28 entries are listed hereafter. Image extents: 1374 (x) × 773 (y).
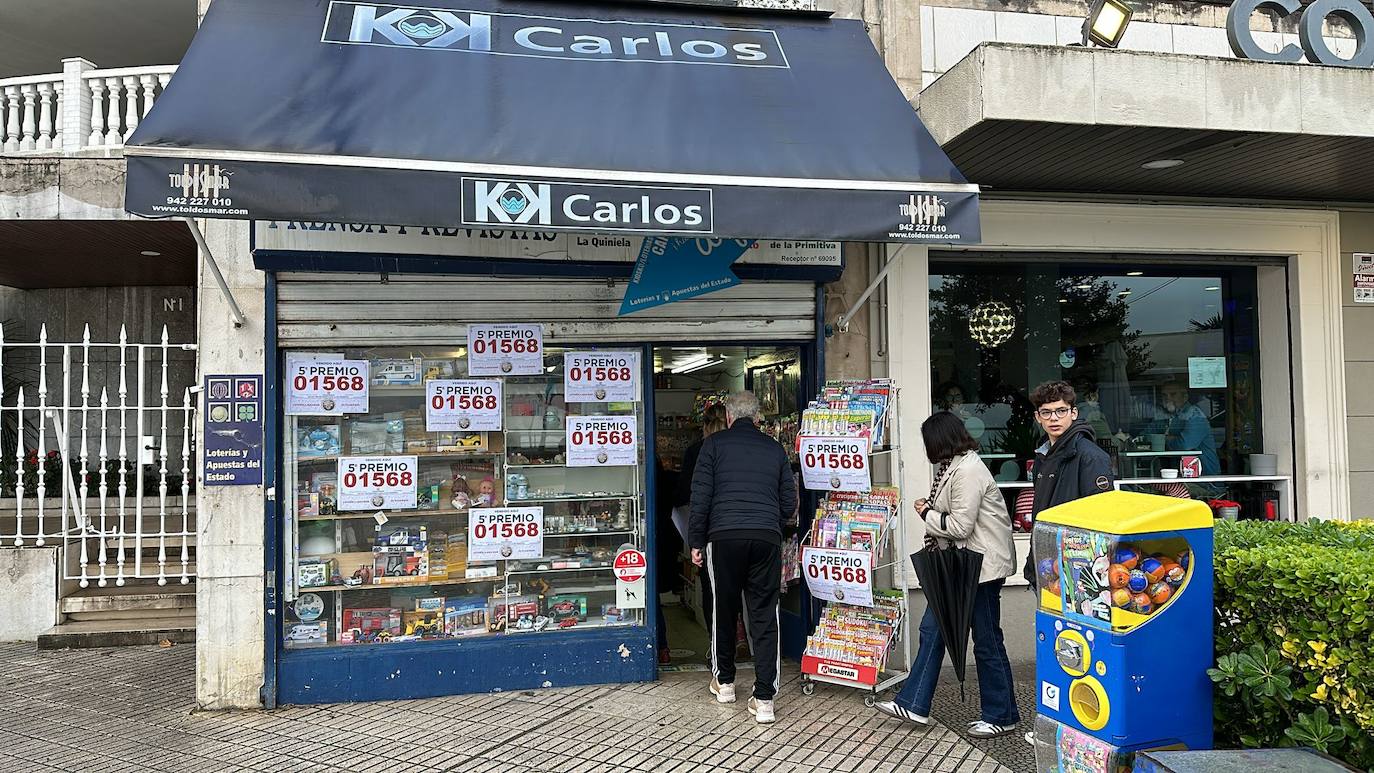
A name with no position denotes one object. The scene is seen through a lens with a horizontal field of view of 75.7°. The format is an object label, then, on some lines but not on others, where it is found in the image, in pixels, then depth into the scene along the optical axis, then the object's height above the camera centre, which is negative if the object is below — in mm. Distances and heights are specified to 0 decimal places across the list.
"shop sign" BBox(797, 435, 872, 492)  5164 -341
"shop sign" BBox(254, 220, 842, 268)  5090 +1023
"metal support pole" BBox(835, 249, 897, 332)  5467 +717
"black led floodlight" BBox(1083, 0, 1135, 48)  5242 +2258
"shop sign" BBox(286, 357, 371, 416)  5344 +172
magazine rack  5180 -1386
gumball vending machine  3227 -852
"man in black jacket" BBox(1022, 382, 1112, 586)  4277 -265
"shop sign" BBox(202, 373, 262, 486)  5184 -82
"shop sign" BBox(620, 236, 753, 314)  5438 +834
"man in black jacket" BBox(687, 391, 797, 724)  4996 -715
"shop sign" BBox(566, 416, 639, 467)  5734 -201
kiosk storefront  4273 +865
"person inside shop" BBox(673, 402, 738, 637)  5914 -404
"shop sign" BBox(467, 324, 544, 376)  5539 +386
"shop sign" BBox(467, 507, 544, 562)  5594 -773
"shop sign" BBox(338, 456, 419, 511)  5465 -423
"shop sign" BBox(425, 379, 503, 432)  5570 +48
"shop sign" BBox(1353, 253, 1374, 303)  6793 +911
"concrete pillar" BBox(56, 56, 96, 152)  8266 +2956
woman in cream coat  4625 -721
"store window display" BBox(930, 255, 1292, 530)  6547 +302
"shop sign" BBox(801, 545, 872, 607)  5129 -995
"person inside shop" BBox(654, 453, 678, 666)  6590 -1110
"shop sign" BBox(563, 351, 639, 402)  5715 +219
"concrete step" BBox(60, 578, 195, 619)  7039 -1464
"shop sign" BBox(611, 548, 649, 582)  5609 -996
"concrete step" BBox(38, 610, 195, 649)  6695 -1648
